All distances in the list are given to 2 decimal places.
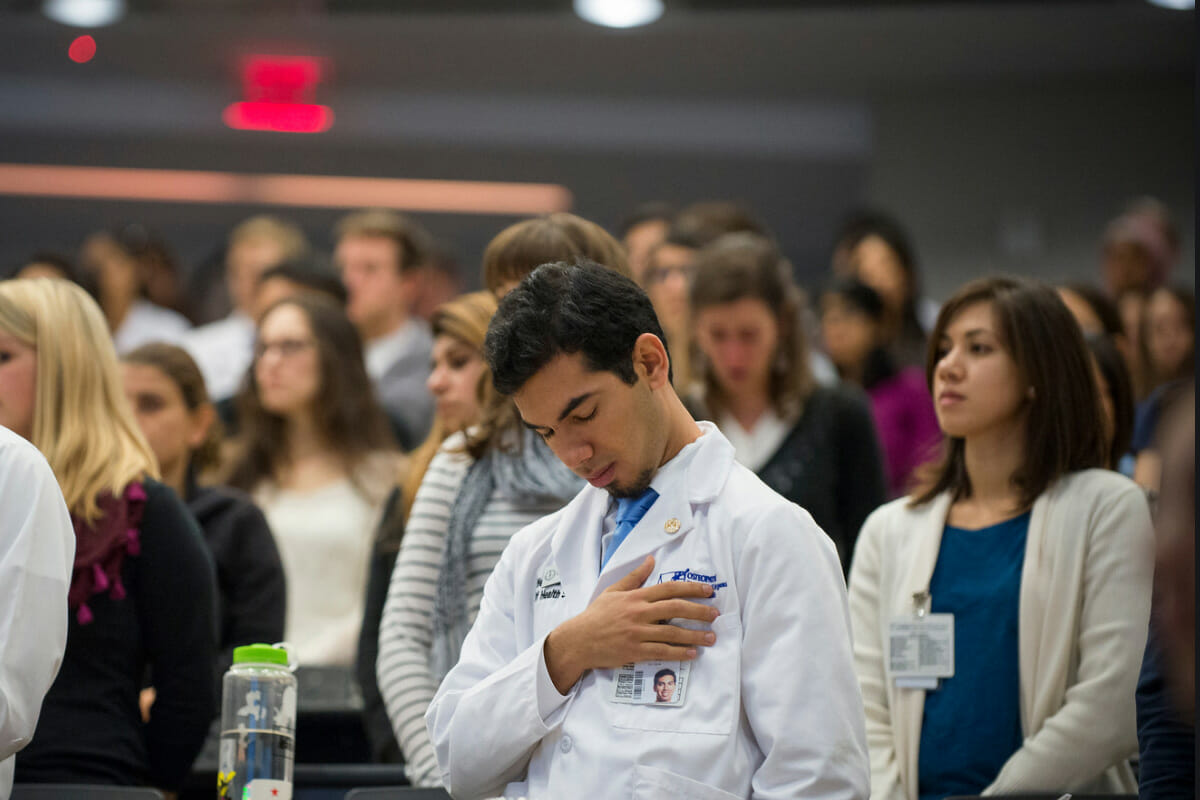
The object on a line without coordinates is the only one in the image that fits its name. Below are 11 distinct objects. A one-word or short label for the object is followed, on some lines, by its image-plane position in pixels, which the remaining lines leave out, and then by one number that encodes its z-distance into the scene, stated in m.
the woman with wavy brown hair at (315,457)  8.45
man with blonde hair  11.98
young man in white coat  3.83
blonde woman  5.61
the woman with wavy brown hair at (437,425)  6.46
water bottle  5.09
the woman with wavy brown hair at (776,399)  7.32
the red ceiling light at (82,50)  17.02
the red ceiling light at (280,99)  18.03
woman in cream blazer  5.41
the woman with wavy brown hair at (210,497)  7.20
